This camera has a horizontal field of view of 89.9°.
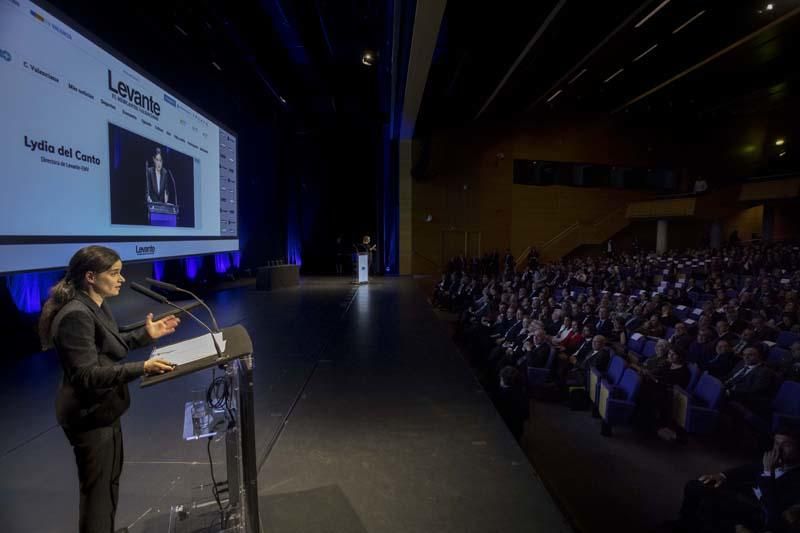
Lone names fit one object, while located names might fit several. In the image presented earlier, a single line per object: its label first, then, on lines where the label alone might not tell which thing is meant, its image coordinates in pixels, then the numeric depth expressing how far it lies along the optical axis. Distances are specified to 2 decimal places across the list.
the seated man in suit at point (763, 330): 4.35
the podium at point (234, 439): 1.22
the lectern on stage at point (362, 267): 9.89
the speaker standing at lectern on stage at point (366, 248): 9.84
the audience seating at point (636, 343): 4.71
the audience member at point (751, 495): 2.04
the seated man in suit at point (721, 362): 3.86
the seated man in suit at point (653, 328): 4.90
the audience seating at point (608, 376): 3.78
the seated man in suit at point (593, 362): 4.10
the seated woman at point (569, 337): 5.01
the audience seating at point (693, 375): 3.57
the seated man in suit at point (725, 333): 4.18
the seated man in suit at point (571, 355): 4.20
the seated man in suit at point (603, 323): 5.23
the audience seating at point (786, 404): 2.88
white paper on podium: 1.22
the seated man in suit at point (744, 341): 3.92
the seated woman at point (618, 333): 4.99
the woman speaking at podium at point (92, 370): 1.18
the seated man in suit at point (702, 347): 4.25
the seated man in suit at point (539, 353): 4.25
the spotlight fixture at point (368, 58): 7.38
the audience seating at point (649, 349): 4.52
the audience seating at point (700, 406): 3.21
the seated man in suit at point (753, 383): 3.24
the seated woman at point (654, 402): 3.48
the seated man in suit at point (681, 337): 4.45
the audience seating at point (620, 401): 3.42
